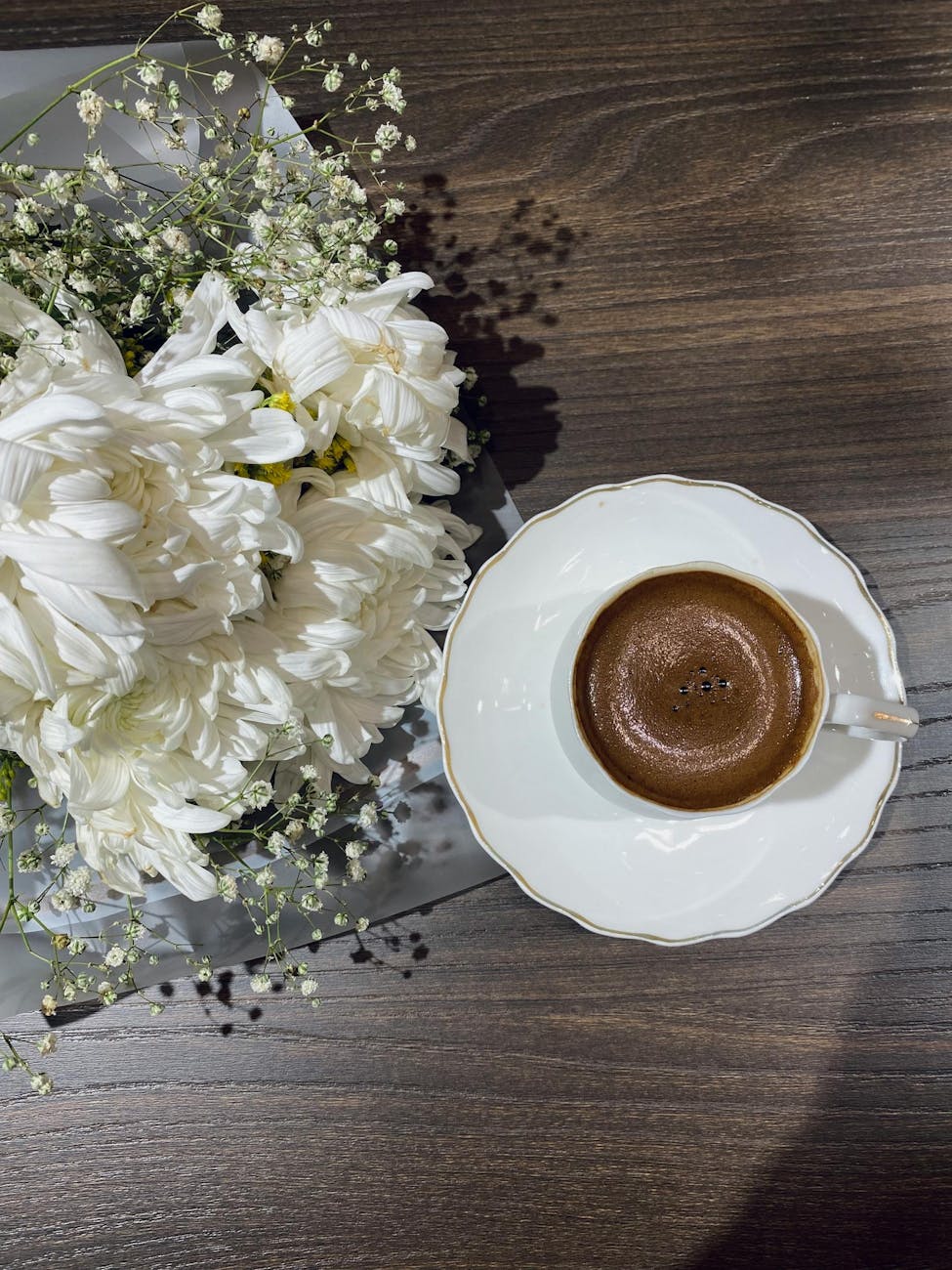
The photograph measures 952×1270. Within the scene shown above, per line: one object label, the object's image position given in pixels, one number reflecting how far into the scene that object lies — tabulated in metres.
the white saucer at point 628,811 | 0.40
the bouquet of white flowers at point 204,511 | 0.33
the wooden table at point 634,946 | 0.43
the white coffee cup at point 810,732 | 0.38
